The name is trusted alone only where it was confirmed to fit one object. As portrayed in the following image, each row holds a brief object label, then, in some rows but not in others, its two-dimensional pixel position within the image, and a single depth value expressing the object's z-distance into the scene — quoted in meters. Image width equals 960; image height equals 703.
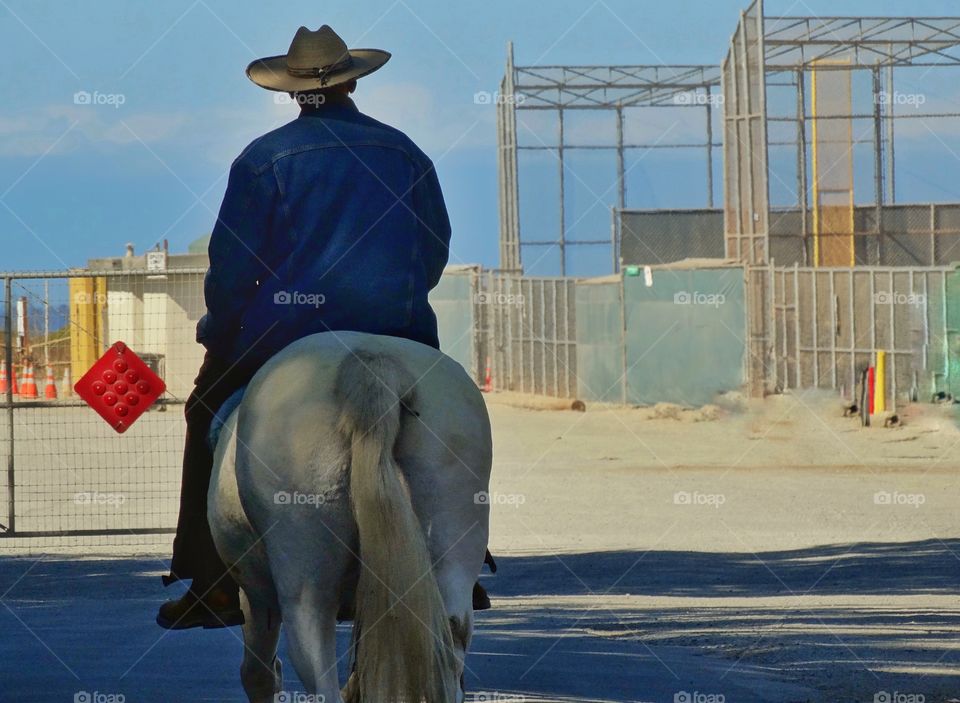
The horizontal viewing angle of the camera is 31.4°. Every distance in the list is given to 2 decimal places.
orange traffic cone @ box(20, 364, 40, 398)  26.63
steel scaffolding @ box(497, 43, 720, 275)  40.53
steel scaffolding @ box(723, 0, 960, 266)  34.84
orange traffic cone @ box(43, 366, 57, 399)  29.03
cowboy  5.26
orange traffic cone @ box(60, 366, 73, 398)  28.56
